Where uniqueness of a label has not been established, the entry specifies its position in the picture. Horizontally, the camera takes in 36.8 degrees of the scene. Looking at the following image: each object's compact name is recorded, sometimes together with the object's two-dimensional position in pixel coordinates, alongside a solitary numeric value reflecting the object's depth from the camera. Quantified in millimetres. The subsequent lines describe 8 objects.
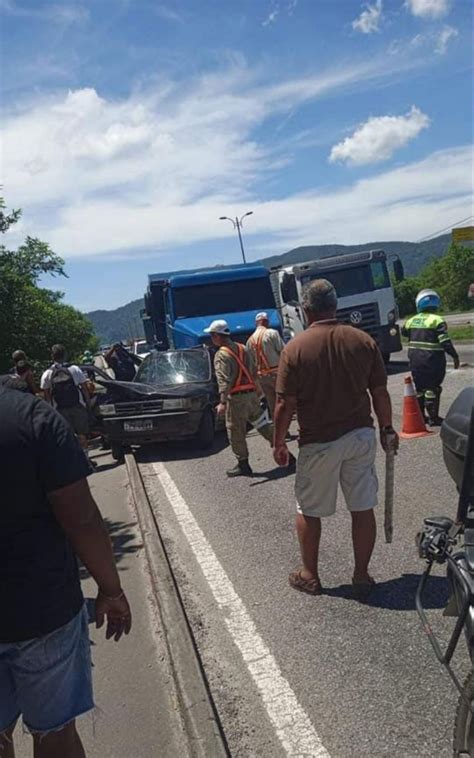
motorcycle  2314
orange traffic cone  8828
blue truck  15617
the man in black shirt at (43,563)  2193
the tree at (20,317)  13703
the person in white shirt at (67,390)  9750
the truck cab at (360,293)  17562
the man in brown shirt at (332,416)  4250
